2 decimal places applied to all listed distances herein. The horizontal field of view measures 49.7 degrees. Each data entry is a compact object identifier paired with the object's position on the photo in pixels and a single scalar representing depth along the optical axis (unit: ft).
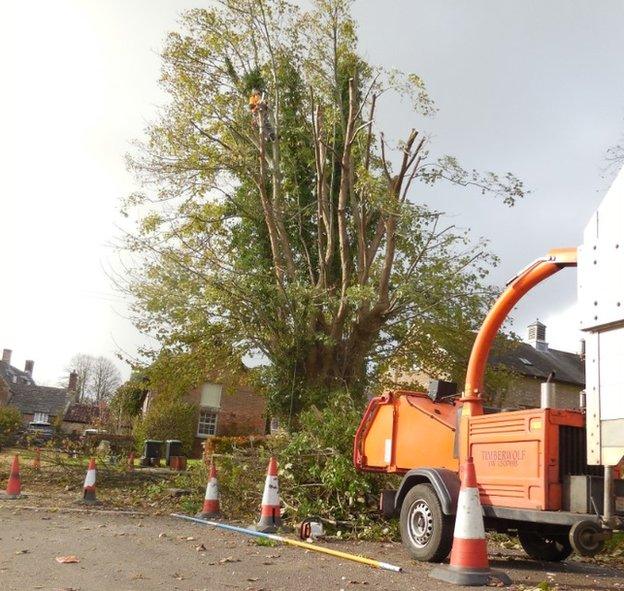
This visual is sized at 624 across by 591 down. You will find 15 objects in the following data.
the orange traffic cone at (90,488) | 38.77
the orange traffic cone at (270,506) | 29.73
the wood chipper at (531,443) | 17.94
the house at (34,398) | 229.25
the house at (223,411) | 124.26
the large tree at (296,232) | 55.42
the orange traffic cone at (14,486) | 40.16
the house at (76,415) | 206.77
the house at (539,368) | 127.03
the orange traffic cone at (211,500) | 34.19
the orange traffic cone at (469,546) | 19.39
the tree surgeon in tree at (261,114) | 60.18
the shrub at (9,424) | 88.04
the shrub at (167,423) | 103.60
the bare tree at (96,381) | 268.82
